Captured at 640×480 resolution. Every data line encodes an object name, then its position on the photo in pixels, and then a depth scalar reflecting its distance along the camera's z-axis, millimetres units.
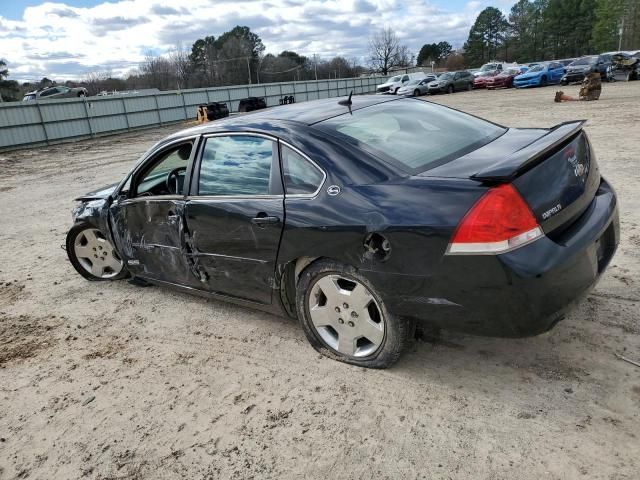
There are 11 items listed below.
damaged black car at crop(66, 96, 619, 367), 2404
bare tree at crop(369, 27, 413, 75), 94000
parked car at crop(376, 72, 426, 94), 37312
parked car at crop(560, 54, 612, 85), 28734
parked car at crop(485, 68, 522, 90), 35625
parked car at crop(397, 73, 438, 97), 35281
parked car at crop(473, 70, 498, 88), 36656
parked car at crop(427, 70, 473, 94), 36031
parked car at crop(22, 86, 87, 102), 37456
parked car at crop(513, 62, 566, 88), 31734
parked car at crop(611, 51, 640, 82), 28859
